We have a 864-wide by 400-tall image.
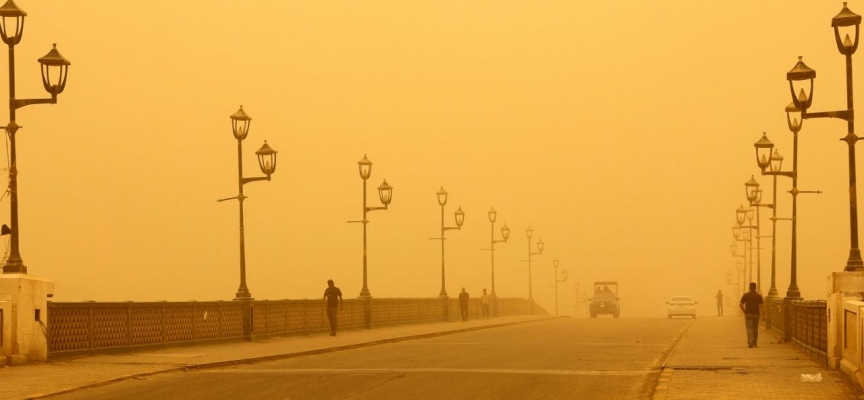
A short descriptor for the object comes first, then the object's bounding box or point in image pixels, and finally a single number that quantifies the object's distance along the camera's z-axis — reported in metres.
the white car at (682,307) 79.56
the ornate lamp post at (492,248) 69.66
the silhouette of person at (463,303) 57.97
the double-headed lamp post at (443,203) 58.01
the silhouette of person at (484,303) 65.12
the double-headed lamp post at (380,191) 44.84
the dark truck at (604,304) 87.31
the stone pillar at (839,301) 20.62
